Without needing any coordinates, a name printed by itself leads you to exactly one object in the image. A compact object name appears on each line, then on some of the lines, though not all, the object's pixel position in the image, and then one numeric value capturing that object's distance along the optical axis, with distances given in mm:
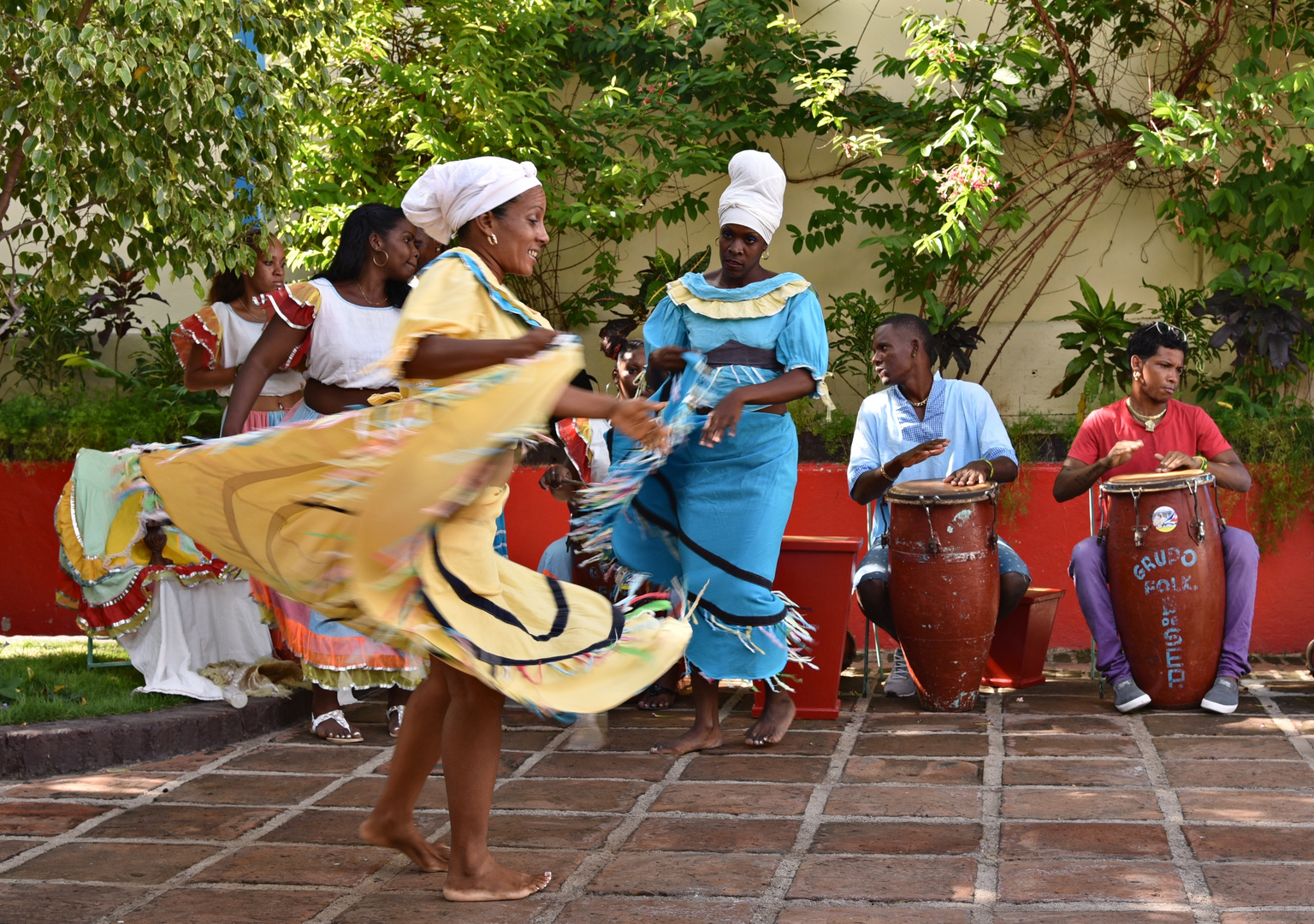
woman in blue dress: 4891
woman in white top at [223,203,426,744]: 4980
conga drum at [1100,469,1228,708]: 5324
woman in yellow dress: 3012
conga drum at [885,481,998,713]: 5406
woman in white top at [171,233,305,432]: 5406
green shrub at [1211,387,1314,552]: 6742
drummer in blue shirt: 5766
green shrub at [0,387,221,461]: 7496
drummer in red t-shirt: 5453
